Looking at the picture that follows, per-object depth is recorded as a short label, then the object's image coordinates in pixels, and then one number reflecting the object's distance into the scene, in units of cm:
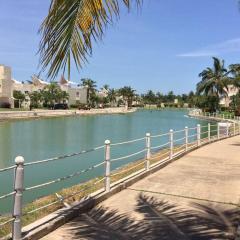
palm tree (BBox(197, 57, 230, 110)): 4955
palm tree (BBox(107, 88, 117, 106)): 10878
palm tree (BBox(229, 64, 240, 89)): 4340
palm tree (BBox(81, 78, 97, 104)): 9201
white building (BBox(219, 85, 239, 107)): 6931
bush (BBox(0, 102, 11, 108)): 6321
